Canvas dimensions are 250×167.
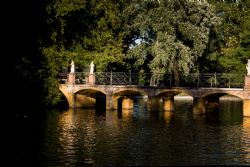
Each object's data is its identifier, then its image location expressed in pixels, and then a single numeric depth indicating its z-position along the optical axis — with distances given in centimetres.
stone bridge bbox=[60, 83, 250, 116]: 4709
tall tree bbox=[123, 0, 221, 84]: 5209
